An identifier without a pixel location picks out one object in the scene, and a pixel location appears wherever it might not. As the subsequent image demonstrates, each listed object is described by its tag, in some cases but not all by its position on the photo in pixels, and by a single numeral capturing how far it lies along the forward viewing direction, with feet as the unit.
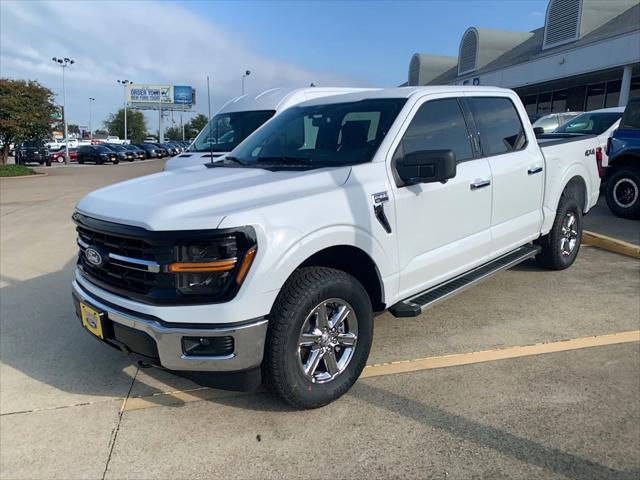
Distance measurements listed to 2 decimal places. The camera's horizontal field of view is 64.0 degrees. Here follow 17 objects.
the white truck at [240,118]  27.68
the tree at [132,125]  334.65
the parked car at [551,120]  51.01
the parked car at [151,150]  165.44
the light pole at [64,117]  138.41
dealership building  76.64
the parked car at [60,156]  140.56
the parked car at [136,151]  153.53
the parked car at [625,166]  27.73
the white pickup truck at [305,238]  8.72
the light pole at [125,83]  265.77
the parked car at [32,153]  111.75
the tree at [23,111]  84.58
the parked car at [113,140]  257.96
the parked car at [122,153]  143.43
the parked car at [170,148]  182.80
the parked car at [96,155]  137.18
